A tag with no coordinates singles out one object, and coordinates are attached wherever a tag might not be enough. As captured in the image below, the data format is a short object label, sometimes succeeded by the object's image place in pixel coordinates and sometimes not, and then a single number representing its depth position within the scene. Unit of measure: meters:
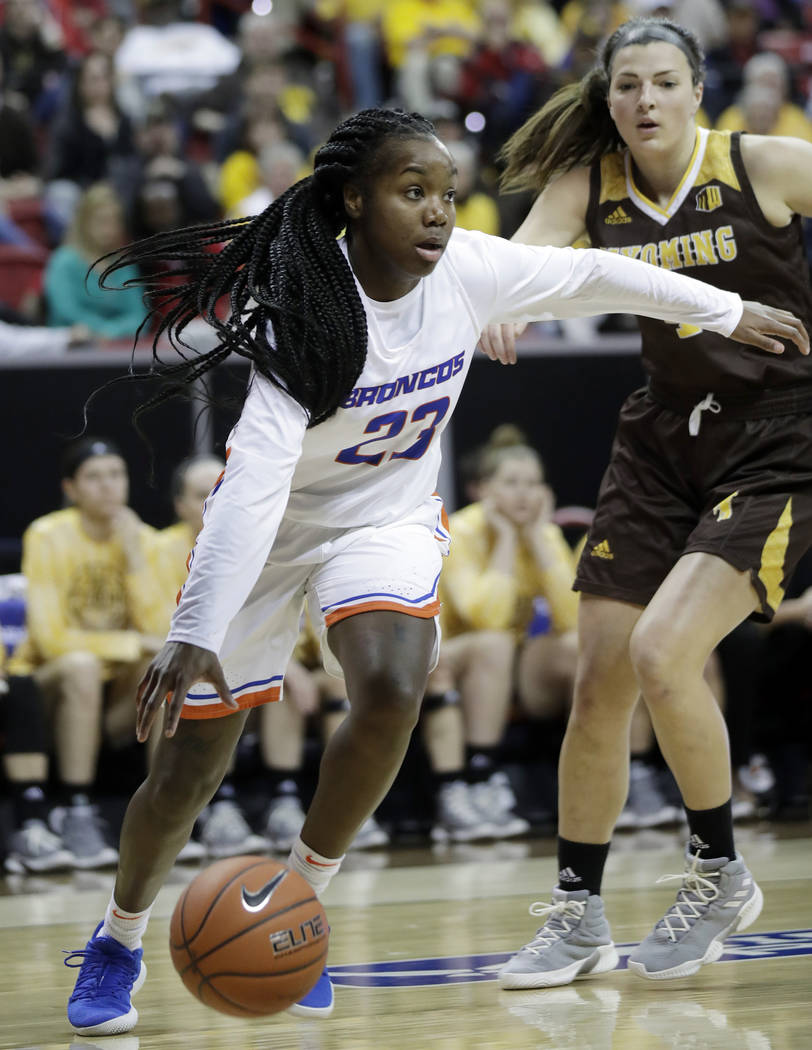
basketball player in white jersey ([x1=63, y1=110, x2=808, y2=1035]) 6.02
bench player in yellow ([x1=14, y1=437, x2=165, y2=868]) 12.16
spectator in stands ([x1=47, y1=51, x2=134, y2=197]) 18.61
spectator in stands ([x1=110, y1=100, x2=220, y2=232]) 17.14
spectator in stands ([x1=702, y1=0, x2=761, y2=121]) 21.50
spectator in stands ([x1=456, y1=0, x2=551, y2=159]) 20.19
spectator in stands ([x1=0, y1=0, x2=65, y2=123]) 19.94
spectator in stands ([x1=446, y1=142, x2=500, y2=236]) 16.91
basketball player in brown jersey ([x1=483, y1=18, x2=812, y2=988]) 7.05
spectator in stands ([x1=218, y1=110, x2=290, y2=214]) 18.23
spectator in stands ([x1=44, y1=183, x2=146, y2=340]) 15.54
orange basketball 5.59
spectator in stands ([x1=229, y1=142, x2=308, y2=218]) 16.97
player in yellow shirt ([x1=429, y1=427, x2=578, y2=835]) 12.93
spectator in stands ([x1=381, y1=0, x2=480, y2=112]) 20.25
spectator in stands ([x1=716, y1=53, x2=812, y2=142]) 18.75
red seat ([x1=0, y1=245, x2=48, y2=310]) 16.59
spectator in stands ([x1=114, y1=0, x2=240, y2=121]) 20.45
